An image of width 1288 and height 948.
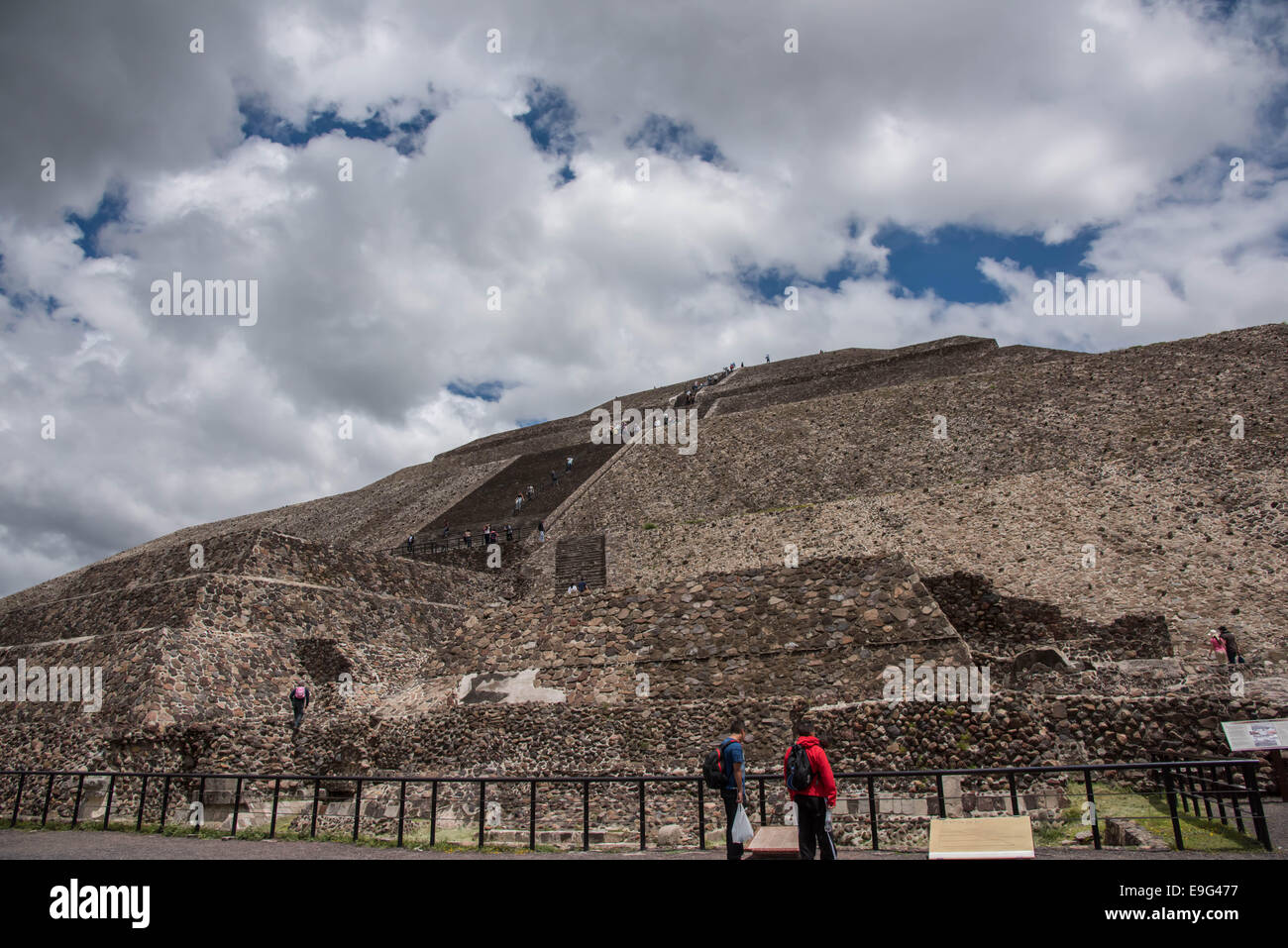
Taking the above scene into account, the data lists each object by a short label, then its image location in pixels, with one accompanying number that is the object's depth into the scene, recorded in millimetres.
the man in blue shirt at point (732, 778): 7531
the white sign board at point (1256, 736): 8203
